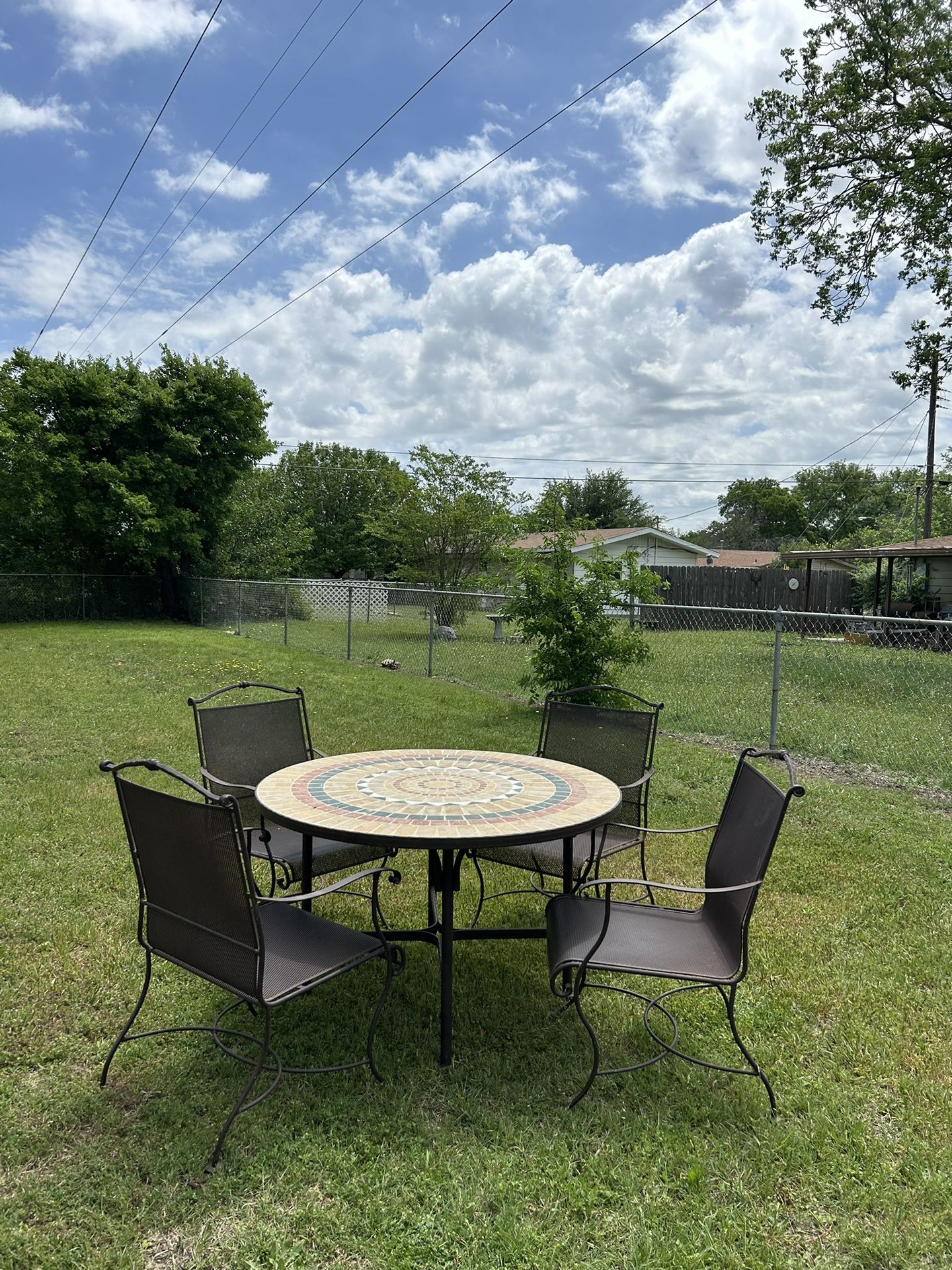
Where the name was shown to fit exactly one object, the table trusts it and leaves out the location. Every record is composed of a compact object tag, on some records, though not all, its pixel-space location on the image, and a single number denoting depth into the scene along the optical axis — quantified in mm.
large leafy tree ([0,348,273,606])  18766
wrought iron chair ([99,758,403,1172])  2113
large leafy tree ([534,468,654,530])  48250
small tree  7691
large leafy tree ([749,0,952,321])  10188
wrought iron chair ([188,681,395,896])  3371
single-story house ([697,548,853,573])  44000
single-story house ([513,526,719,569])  31531
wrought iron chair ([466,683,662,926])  3326
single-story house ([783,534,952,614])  18094
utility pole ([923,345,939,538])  21391
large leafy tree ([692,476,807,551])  61125
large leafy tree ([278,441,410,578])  41562
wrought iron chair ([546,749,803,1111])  2352
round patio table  2457
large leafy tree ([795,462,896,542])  56938
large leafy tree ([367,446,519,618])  19297
